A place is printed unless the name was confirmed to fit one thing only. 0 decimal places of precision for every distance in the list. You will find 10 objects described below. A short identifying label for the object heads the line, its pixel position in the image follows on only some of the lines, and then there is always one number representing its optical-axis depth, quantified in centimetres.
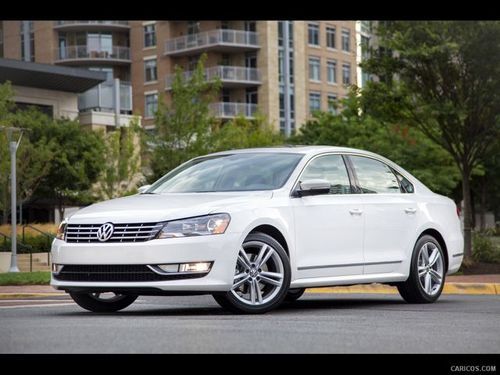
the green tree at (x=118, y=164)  4403
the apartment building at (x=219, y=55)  7512
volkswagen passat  953
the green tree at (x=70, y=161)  4716
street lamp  3059
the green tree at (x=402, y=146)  4556
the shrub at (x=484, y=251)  2295
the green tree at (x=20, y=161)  3762
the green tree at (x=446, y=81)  2195
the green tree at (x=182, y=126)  3775
